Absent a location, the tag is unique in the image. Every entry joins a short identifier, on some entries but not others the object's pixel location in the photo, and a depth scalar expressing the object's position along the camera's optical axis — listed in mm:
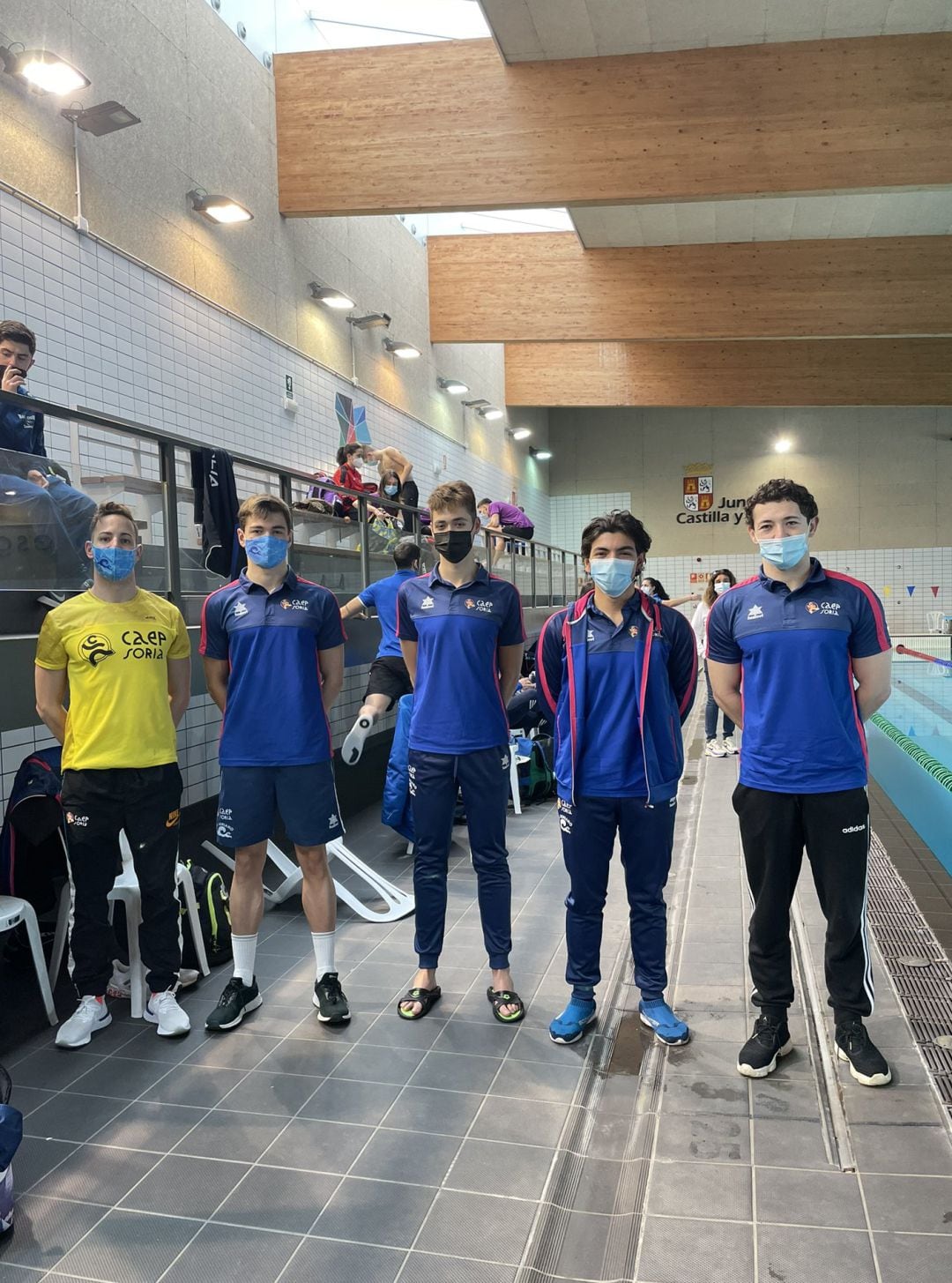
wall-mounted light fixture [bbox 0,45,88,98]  5375
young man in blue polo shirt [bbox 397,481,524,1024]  3297
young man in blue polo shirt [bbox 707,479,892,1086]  2688
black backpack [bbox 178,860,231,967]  3949
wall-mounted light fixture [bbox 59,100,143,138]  5895
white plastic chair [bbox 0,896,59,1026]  3148
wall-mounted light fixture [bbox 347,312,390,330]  10939
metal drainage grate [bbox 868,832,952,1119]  2904
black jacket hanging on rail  4387
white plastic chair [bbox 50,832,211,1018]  3445
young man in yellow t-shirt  3090
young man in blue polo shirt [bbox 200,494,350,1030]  3248
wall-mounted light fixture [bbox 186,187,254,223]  7316
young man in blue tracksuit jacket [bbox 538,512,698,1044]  3023
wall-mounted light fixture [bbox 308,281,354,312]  9883
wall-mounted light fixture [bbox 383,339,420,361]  12078
